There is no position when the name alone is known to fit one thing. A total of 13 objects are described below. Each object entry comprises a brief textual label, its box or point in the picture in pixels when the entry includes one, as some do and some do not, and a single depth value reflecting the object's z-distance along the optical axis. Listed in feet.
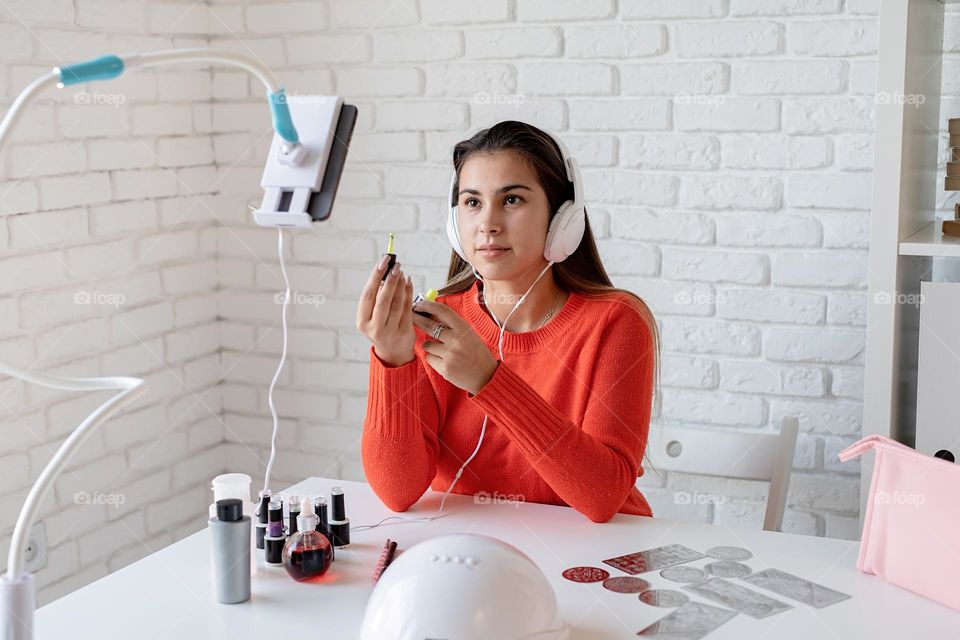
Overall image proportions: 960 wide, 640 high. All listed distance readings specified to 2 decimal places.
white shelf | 5.19
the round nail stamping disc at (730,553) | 4.38
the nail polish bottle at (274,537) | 4.36
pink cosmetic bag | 3.89
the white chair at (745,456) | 5.92
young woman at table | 4.87
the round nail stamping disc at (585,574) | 4.17
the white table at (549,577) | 3.77
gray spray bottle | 3.95
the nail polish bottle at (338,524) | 4.54
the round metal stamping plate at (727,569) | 4.20
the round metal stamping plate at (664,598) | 3.93
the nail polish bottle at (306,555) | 4.15
